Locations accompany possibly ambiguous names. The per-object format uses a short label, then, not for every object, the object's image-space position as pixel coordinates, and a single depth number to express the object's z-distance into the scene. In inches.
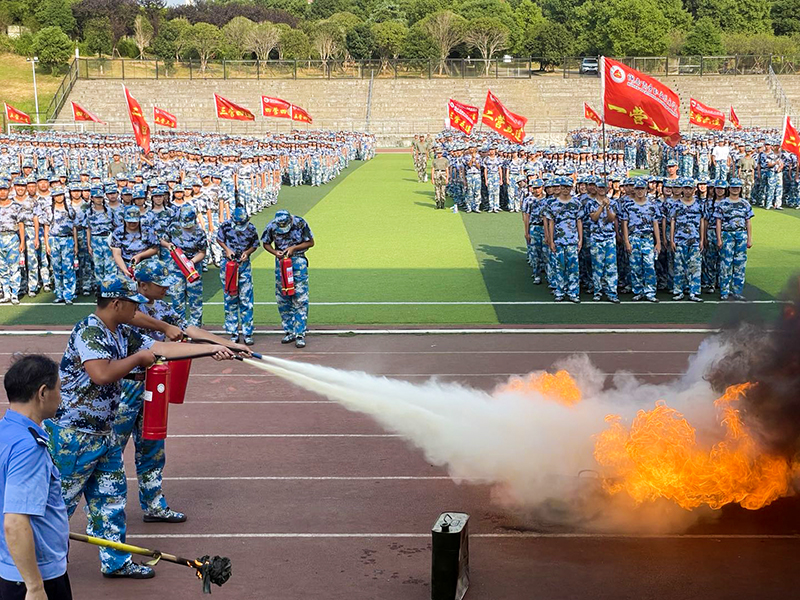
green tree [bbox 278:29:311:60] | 3203.7
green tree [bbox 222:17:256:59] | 3179.1
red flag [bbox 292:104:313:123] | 1639.5
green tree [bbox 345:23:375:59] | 3319.4
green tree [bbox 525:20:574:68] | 3329.2
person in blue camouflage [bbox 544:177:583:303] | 617.3
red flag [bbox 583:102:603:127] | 1710.0
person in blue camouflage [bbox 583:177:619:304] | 617.6
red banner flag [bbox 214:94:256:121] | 1434.5
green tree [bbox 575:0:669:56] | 3179.1
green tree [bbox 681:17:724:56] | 3107.8
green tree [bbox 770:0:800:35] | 3533.5
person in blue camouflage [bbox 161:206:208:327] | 526.8
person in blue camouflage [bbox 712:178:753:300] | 620.4
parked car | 2935.5
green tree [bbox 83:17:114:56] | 3329.2
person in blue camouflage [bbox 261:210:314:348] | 512.7
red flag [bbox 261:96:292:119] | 1481.3
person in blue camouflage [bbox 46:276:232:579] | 236.8
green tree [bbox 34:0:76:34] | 3452.3
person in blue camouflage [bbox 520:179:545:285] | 690.2
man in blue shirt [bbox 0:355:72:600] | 158.9
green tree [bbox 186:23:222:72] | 3051.2
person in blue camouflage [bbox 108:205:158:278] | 522.6
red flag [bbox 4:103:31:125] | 1827.4
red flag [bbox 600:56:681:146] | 634.2
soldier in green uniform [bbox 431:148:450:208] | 1152.2
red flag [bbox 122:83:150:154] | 956.6
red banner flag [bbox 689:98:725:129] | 1357.0
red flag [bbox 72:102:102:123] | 1742.9
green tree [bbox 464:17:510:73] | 3289.9
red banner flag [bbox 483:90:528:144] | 1201.4
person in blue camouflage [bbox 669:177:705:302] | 620.4
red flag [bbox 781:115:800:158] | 950.4
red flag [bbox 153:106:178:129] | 1423.5
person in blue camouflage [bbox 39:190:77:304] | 622.2
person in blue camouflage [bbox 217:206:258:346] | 511.8
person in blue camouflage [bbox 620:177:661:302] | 623.5
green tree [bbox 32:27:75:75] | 2989.7
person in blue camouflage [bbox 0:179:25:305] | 620.1
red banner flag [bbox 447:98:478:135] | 1406.3
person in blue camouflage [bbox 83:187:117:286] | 617.3
